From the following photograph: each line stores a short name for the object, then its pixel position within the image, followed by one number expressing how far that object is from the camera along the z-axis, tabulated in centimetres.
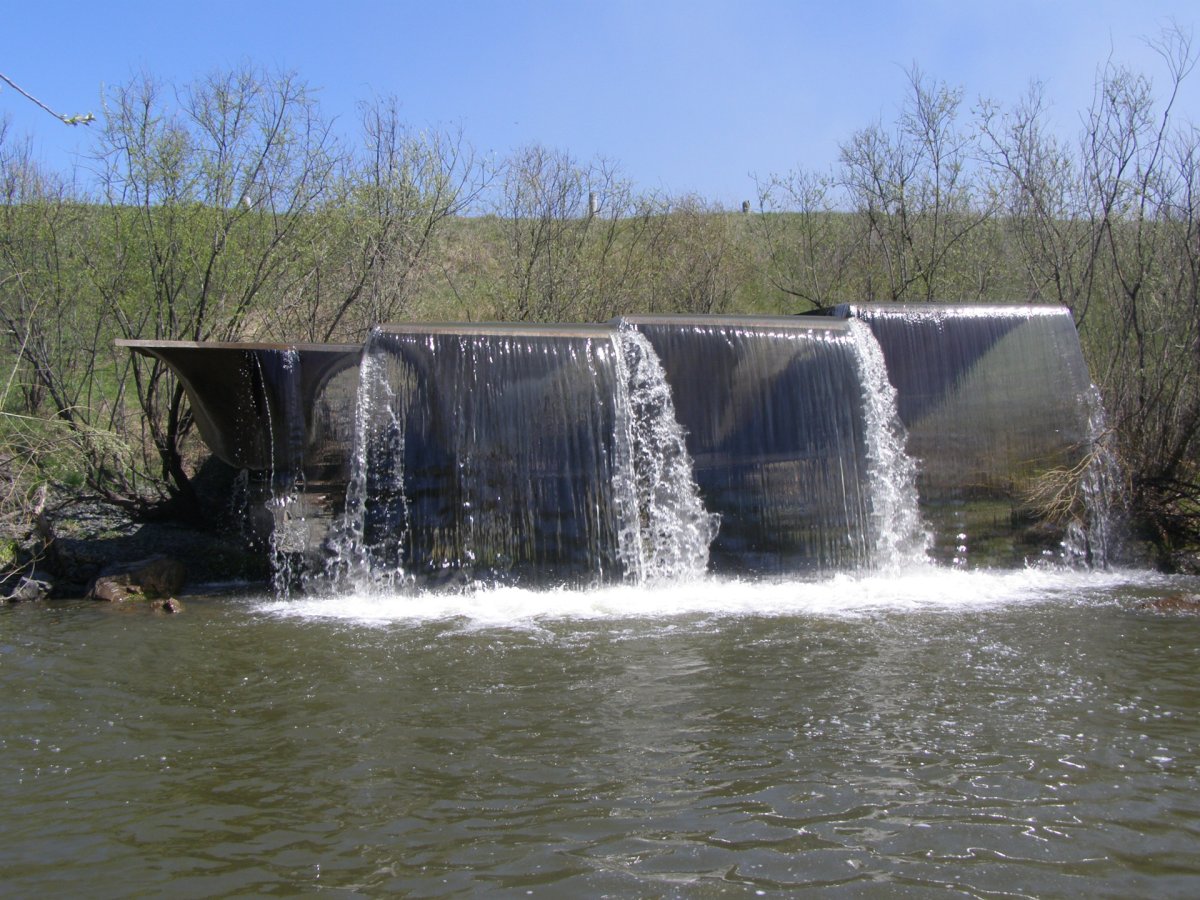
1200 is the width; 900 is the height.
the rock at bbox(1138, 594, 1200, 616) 726
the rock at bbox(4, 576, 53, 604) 852
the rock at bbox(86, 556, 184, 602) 850
